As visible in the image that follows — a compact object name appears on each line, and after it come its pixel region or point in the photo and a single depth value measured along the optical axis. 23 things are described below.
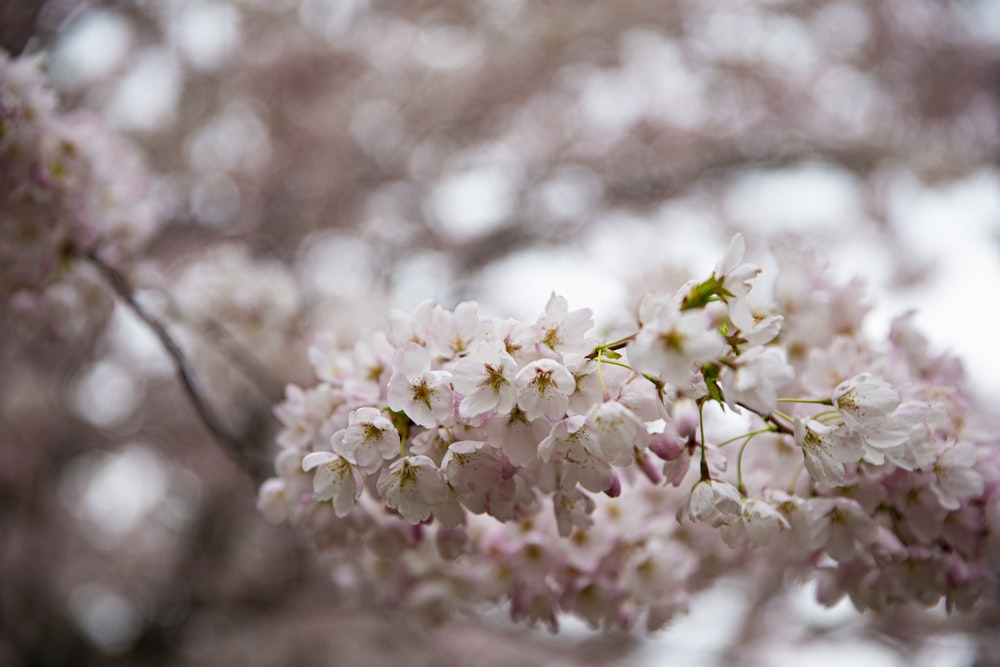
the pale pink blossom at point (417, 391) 0.75
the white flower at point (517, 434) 0.75
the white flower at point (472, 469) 0.75
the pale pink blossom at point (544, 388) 0.70
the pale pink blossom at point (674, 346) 0.64
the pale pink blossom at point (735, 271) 0.69
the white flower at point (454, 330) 0.80
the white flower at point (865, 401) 0.76
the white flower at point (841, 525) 0.86
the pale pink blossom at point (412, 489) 0.78
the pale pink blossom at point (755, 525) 0.80
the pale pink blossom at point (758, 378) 0.66
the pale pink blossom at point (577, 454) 0.71
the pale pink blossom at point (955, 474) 0.87
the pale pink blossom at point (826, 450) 0.75
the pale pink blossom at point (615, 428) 0.70
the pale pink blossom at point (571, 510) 0.83
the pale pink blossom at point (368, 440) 0.78
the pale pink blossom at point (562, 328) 0.74
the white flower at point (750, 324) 0.68
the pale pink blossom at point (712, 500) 0.76
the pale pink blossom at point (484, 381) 0.71
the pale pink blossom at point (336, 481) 0.81
